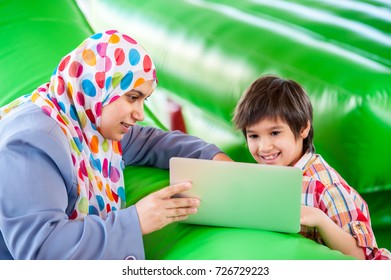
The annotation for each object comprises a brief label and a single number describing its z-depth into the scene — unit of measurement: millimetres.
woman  2045
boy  2191
